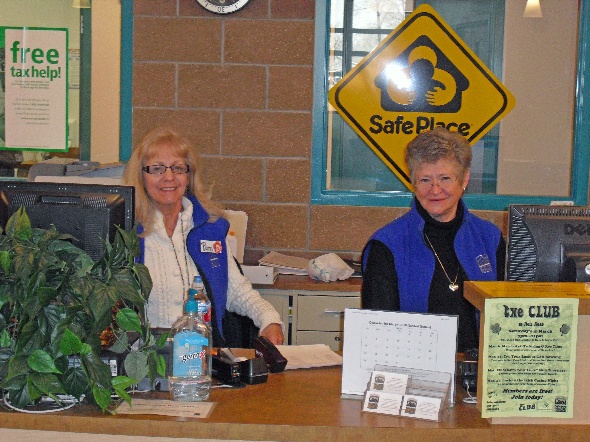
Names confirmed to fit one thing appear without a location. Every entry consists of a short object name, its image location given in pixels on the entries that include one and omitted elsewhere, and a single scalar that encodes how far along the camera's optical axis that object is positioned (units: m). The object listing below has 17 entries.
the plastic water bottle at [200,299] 2.14
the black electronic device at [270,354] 2.31
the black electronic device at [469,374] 2.14
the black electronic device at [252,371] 2.20
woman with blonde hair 2.94
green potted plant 1.86
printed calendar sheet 2.02
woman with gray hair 2.76
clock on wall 4.07
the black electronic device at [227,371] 2.18
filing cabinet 3.69
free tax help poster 4.27
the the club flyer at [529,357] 1.91
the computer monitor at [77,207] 2.13
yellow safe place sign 4.19
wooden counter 1.89
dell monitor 2.11
